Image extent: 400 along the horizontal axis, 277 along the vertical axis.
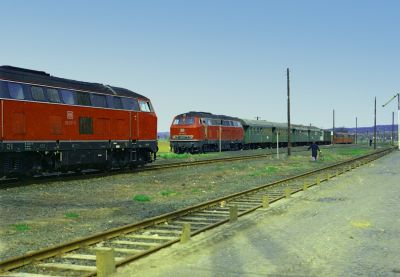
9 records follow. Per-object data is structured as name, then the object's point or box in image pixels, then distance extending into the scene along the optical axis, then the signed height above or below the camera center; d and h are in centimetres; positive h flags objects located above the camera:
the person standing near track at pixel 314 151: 3828 -120
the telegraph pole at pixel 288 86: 4409 +458
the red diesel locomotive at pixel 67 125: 1820 +53
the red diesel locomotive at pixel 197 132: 4684 +41
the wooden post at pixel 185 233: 920 -185
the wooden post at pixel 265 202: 1421 -193
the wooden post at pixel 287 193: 1642 -194
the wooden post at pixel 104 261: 686 -177
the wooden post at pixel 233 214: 1168 -187
